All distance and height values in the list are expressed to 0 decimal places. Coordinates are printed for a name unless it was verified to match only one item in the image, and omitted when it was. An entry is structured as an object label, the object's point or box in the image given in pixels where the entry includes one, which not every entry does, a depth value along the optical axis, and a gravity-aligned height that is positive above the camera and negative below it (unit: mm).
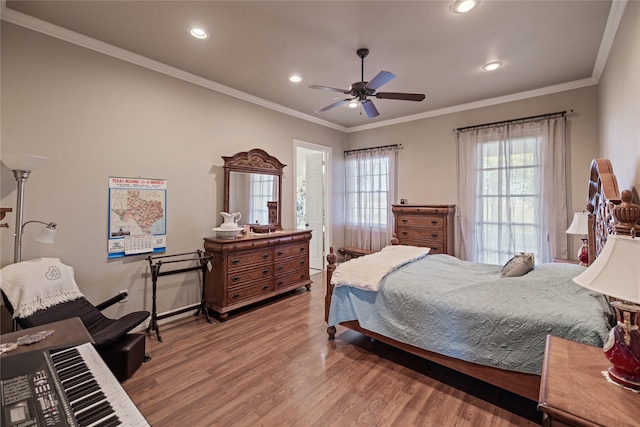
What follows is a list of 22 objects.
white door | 5637 +221
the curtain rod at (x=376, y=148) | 5172 +1312
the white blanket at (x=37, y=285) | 2076 -557
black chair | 2100 -934
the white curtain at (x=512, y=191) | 3686 +346
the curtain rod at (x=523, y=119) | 3650 +1348
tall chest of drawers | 4293 -167
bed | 1741 -683
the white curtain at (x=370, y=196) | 5284 +374
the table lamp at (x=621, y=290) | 1046 -279
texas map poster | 2908 -17
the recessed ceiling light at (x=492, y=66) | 3117 +1693
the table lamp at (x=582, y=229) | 2834 -136
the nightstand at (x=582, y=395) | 945 -667
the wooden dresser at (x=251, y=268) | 3379 -712
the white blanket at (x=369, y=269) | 2525 -517
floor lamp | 2131 +128
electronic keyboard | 733 -531
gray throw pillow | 2502 -460
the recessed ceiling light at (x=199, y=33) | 2533 +1669
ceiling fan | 2572 +1204
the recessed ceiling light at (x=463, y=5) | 2131 +1627
